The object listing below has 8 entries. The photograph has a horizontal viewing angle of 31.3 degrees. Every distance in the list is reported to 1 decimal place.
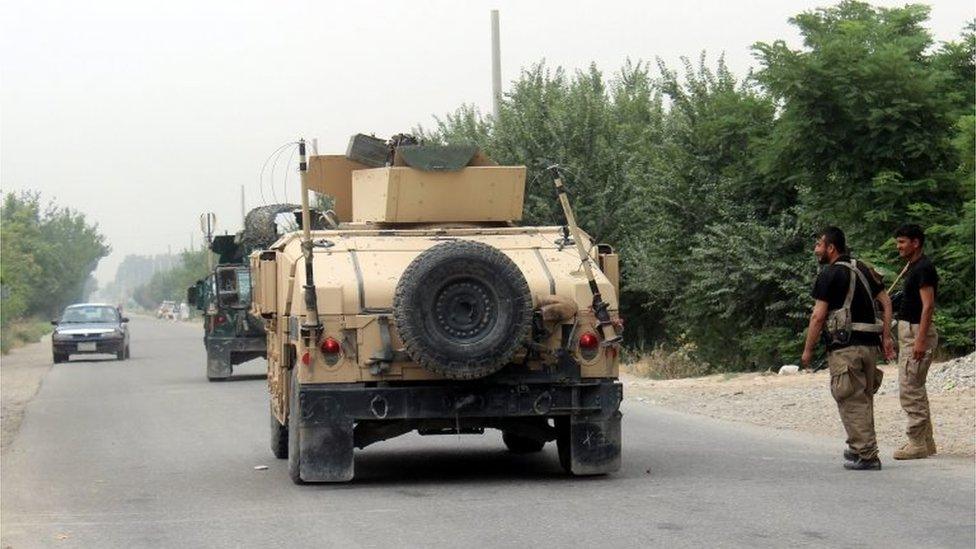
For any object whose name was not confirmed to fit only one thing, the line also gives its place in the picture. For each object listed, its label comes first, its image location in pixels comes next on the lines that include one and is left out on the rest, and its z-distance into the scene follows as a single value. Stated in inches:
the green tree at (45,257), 2429.9
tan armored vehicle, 476.1
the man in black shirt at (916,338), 518.3
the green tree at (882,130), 978.1
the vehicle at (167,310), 5798.7
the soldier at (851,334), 507.2
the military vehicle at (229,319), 1156.5
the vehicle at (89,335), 1696.6
